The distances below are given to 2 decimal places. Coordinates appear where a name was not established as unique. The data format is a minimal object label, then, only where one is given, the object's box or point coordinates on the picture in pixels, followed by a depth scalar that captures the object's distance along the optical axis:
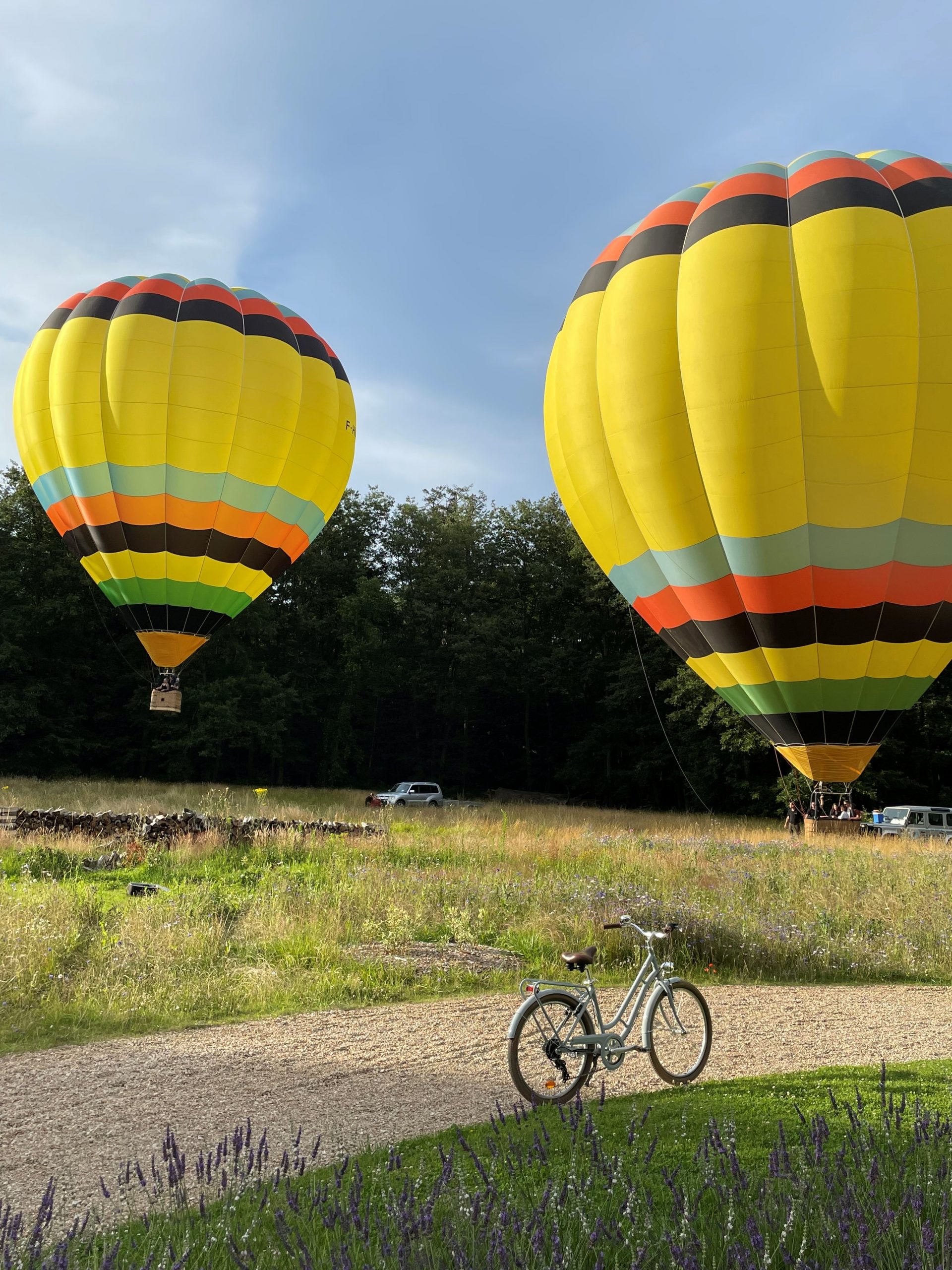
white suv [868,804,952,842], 25.27
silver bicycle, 4.97
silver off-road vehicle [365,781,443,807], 31.59
